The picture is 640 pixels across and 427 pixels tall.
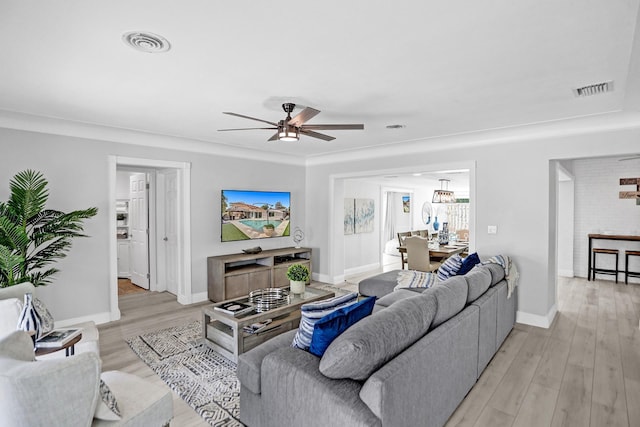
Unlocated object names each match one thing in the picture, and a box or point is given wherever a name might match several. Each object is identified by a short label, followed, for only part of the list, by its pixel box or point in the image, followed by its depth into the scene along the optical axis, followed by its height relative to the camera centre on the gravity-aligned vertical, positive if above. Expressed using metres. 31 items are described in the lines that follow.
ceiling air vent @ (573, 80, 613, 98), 2.78 +1.03
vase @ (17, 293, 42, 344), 2.24 -0.73
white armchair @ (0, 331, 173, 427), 1.35 -0.74
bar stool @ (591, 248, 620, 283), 6.39 -1.09
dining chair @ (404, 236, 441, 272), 5.89 -0.77
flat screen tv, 5.48 -0.07
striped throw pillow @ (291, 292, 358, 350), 2.04 -0.66
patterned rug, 2.49 -1.44
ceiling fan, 2.94 +0.75
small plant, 3.89 -0.74
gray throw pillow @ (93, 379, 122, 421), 1.57 -0.93
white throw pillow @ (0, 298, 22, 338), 2.38 -0.75
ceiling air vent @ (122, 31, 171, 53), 1.97 +1.03
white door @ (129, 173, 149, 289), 5.87 -0.34
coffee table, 3.09 -1.18
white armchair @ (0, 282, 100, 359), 2.40 -0.76
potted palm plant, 3.18 -0.20
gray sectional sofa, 1.64 -0.89
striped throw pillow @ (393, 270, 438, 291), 4.11 -0.87
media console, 5.02 -0.97
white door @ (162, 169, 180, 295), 5.29 -0.33
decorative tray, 3.42 -0.96
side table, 2.22 -0.92
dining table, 6.29 -0.76
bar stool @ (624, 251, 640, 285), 6.20 -1.09
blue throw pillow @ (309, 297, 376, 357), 1.91 -0.67
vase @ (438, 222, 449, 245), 7.07 -0.58
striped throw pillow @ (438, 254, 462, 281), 3.85 -0.66
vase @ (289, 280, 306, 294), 3.90 -0.88
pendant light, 9.10 +0.38
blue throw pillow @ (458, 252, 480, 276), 3.88 -0.63
